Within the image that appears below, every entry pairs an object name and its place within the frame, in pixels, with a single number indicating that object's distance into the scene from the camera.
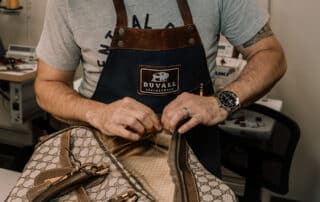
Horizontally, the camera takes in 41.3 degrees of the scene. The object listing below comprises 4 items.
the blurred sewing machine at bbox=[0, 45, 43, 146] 2.25
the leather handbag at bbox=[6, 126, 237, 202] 0.77
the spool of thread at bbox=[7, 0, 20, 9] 2.55
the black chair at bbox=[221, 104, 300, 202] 1.46
